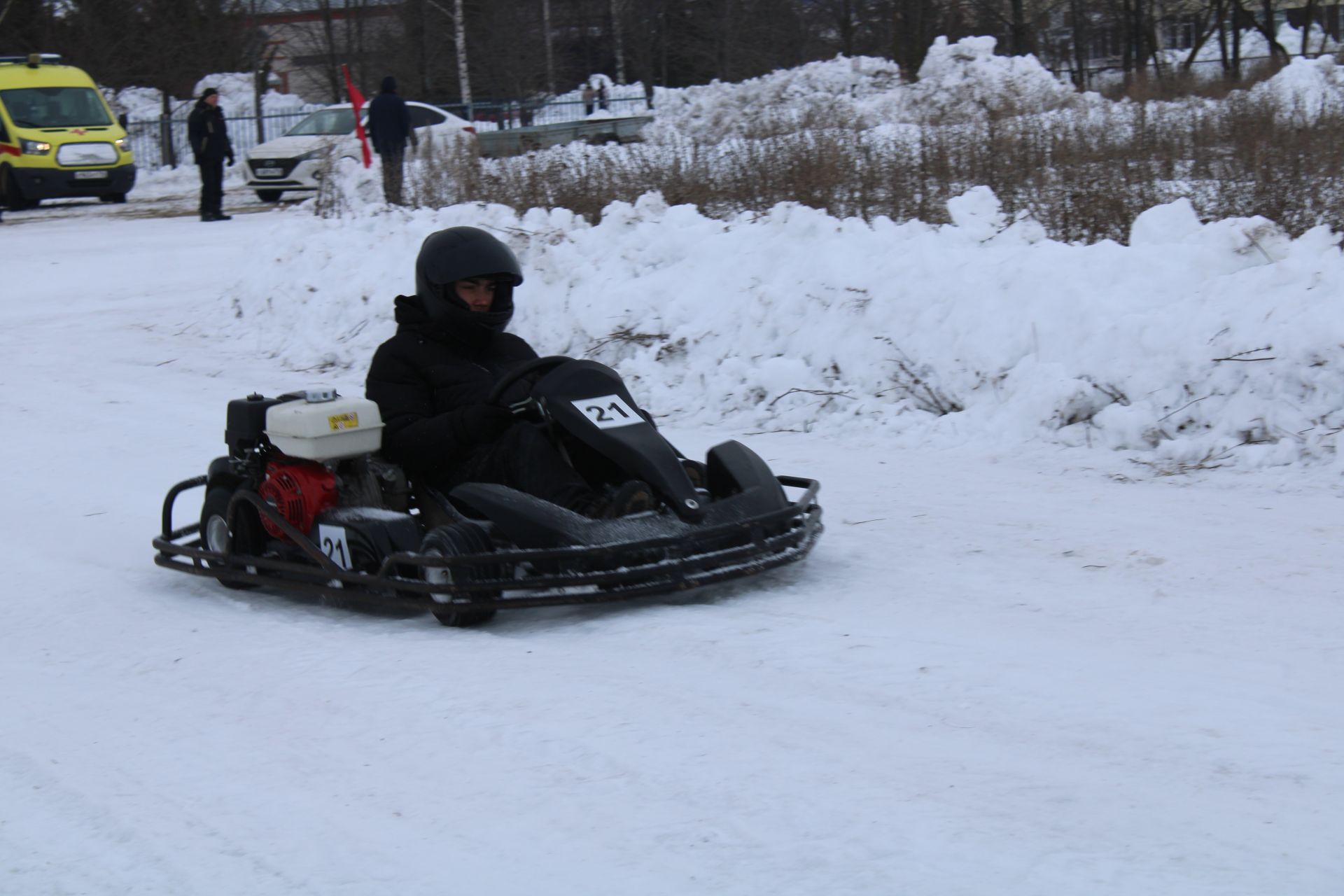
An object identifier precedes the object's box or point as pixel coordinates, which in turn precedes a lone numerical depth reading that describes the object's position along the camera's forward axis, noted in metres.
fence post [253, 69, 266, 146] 32.72
